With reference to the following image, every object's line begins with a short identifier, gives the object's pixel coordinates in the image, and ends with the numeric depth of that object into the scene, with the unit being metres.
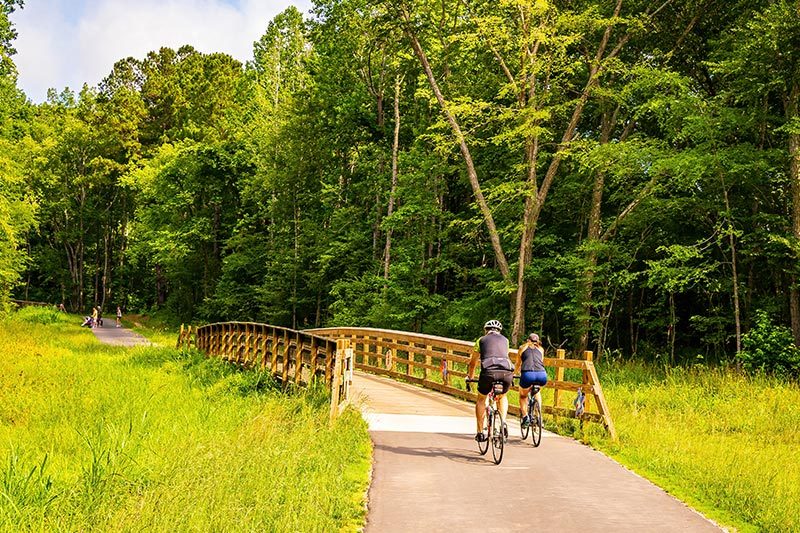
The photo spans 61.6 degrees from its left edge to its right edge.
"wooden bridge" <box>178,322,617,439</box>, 12.37
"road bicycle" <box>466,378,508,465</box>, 9.60
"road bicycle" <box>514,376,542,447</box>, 10.90
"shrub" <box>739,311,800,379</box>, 17.48
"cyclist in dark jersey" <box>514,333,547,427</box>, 11.27
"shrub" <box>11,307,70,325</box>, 42.16
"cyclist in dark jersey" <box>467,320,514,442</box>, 9.81
